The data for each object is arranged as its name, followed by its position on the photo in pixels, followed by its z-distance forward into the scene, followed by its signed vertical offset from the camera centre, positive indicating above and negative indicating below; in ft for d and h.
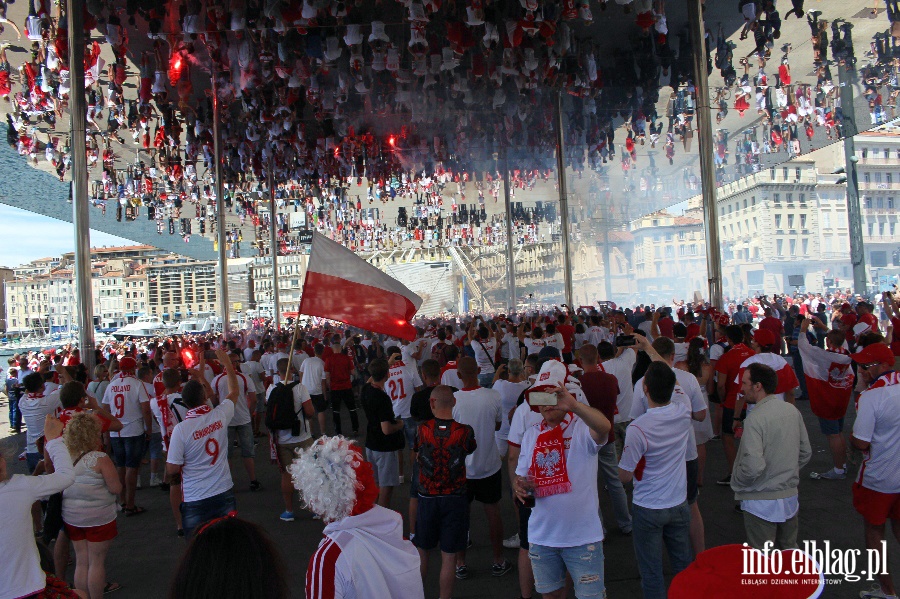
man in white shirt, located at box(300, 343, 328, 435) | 35.06 -3.14
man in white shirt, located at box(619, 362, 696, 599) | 12.85 -3.27
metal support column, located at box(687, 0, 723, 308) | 46.01 +9.87
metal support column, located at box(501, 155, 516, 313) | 82.84 +5.86
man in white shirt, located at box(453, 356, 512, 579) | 17.38 -3.92
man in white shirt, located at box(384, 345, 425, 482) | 26.63 -2.99
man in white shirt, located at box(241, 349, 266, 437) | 37.96 -3.54
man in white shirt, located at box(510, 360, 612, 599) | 11.66 -3.31
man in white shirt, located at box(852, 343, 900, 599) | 14.15 -3.47
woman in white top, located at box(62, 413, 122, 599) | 15.26 -3.89
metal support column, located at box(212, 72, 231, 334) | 65.51 +9.79
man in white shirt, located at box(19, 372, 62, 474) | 24.00 -2.65
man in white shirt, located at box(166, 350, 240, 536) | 16.97 -3.41
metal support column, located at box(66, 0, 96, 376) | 38.88 +8.34
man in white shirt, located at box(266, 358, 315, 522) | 22.94 -4.12
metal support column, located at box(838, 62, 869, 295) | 69.00 +6.54
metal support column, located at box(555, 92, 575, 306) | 69.21 +10.83
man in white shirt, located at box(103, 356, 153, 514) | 25.61 -3.56
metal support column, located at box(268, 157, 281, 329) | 87.90 +9.78
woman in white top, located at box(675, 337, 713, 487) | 21.03 -2.62
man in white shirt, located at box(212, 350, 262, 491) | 27.68 -4.31
